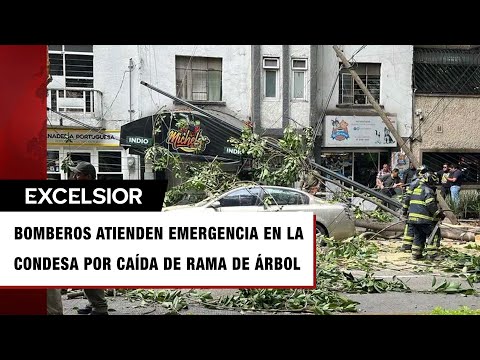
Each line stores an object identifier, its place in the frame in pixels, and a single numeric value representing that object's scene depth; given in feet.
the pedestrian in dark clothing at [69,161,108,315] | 11.64
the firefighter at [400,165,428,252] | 14.30
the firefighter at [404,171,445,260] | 16.67
